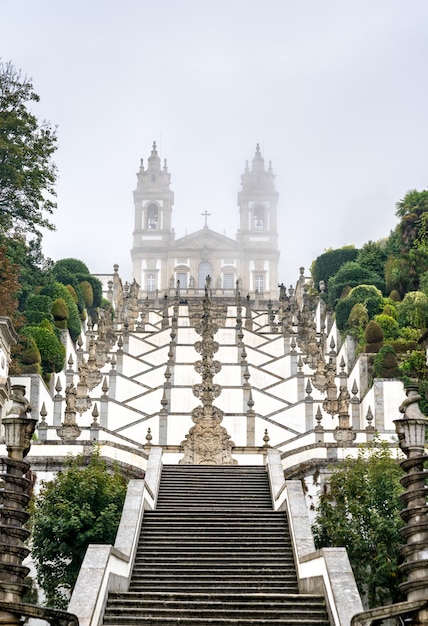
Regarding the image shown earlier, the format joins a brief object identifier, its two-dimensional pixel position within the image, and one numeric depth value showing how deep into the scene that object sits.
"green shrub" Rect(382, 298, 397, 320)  45.44
